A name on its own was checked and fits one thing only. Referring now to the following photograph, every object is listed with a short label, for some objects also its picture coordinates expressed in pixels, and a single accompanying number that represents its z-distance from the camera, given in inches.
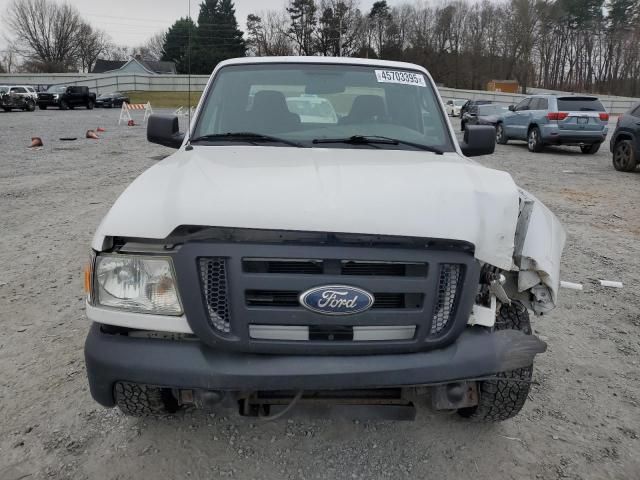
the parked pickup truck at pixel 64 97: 1352.1
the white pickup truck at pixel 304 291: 76.2
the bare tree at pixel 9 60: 2859.3
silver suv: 554.3
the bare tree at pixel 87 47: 2970.0
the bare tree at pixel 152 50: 3405.5
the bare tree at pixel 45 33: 2812.5
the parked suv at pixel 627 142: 435.8
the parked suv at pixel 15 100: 1182.3
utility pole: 1925.4
